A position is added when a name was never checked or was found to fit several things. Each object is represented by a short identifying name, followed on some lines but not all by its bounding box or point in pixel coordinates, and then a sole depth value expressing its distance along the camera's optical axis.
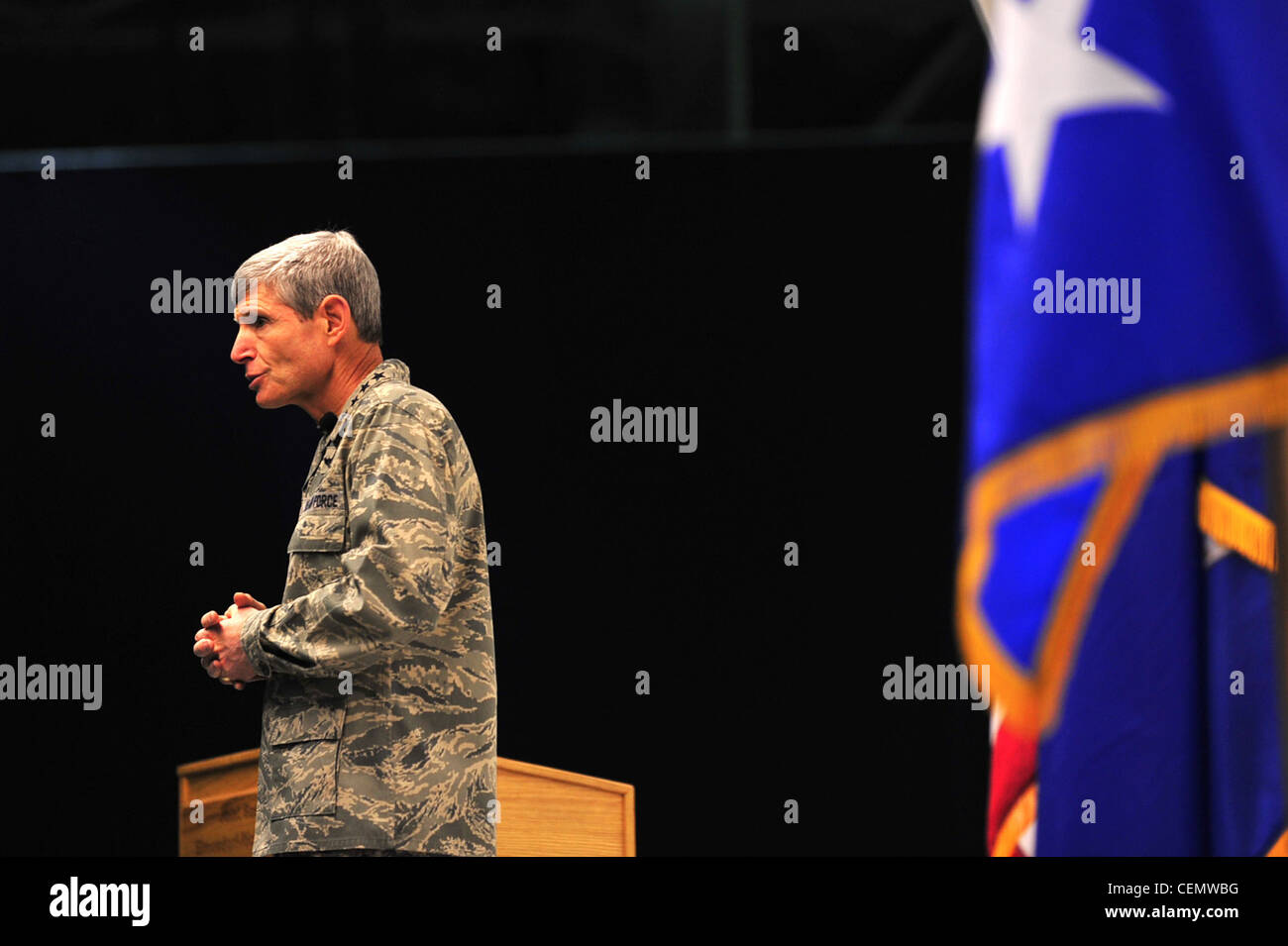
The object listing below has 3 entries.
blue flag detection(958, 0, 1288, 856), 4.42
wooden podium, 6.04
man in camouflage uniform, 4.09
